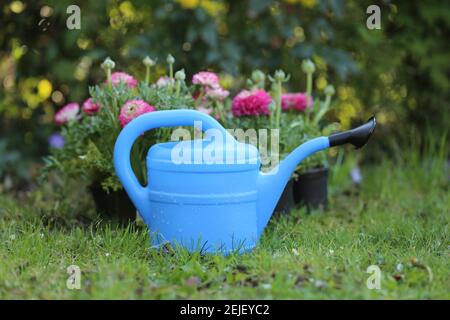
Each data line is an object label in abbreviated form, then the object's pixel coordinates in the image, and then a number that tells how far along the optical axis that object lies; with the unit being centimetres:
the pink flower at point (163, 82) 227
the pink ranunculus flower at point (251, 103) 231
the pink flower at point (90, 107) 230
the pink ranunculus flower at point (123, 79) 227
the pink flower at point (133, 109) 206
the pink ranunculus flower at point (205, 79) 225
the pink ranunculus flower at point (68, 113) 244
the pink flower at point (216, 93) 229
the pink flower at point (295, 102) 261
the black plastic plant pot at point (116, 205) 230
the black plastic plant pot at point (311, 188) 253
